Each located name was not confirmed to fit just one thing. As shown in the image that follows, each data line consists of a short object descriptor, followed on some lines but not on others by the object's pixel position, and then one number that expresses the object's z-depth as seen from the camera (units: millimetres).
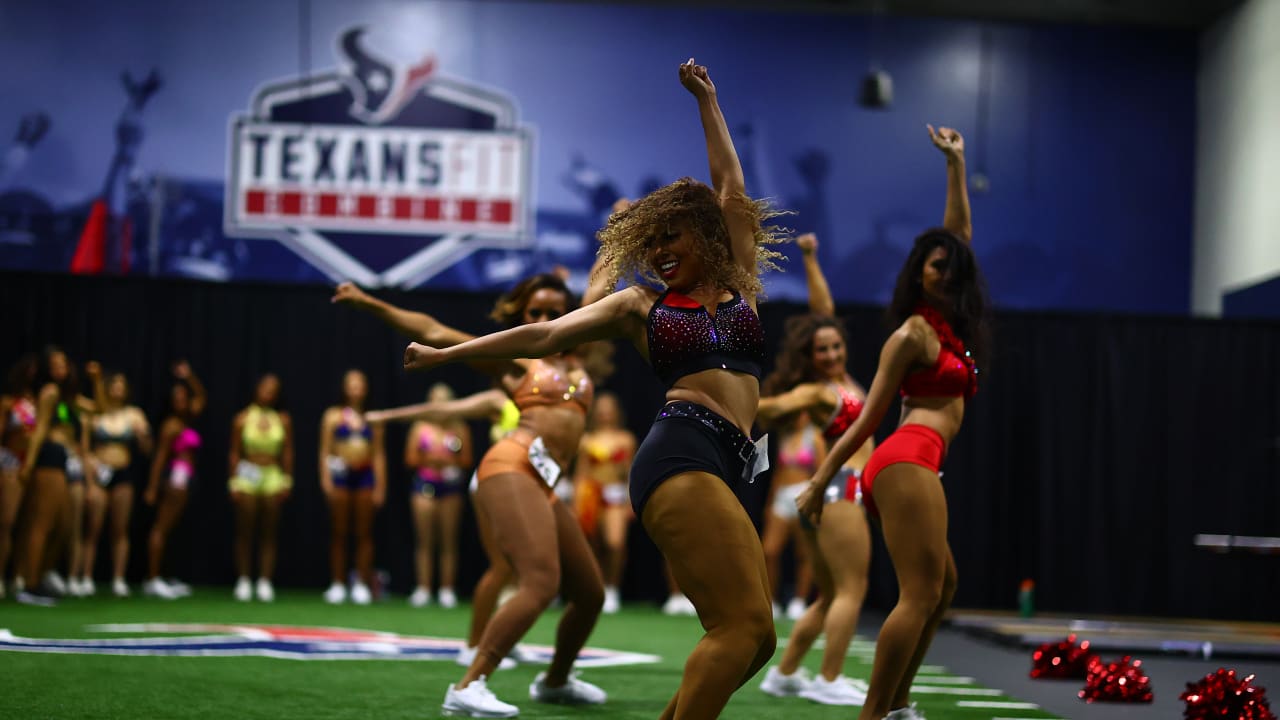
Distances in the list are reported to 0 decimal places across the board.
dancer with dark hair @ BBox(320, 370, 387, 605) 10484
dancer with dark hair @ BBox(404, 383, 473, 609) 10773
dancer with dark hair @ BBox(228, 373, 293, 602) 10477
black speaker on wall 12219
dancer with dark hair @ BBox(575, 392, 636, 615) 10703
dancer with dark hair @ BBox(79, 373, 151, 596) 10219
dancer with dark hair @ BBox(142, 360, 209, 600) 10445
